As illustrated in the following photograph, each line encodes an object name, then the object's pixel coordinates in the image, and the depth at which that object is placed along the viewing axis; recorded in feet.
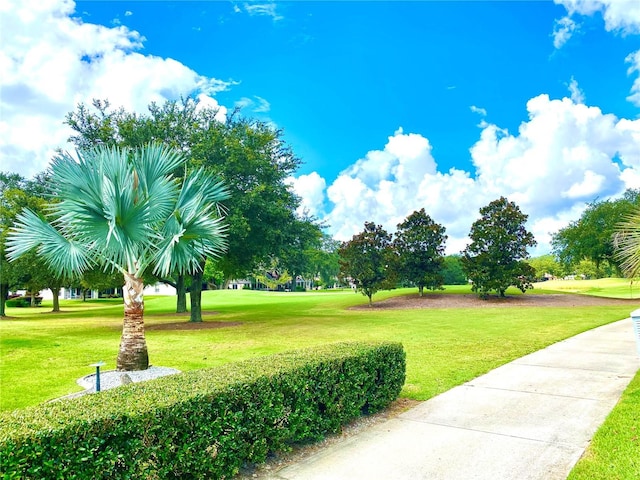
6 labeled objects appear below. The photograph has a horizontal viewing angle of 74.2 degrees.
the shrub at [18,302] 143.43
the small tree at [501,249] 90.53
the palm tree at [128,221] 25.29
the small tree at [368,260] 89.66
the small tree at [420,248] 95.76
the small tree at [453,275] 166.30
